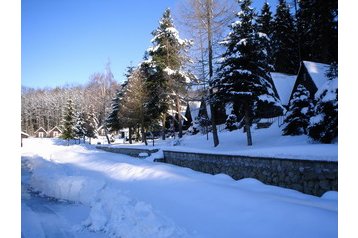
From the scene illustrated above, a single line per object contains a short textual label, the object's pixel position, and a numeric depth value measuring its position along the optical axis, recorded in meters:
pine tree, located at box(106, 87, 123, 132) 40.09
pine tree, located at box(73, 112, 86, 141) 50.81
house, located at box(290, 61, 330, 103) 22.22
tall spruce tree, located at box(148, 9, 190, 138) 28.25
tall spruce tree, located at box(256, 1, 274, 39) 40.60
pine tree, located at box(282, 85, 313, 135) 17.33
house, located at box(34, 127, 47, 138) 74.75
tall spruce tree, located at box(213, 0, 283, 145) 17.02
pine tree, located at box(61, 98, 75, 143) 50.81
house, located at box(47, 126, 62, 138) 75.89
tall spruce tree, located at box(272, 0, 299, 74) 38.78
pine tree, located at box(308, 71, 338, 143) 12.29
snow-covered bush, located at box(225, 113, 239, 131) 27.12
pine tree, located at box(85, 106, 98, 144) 48.53
